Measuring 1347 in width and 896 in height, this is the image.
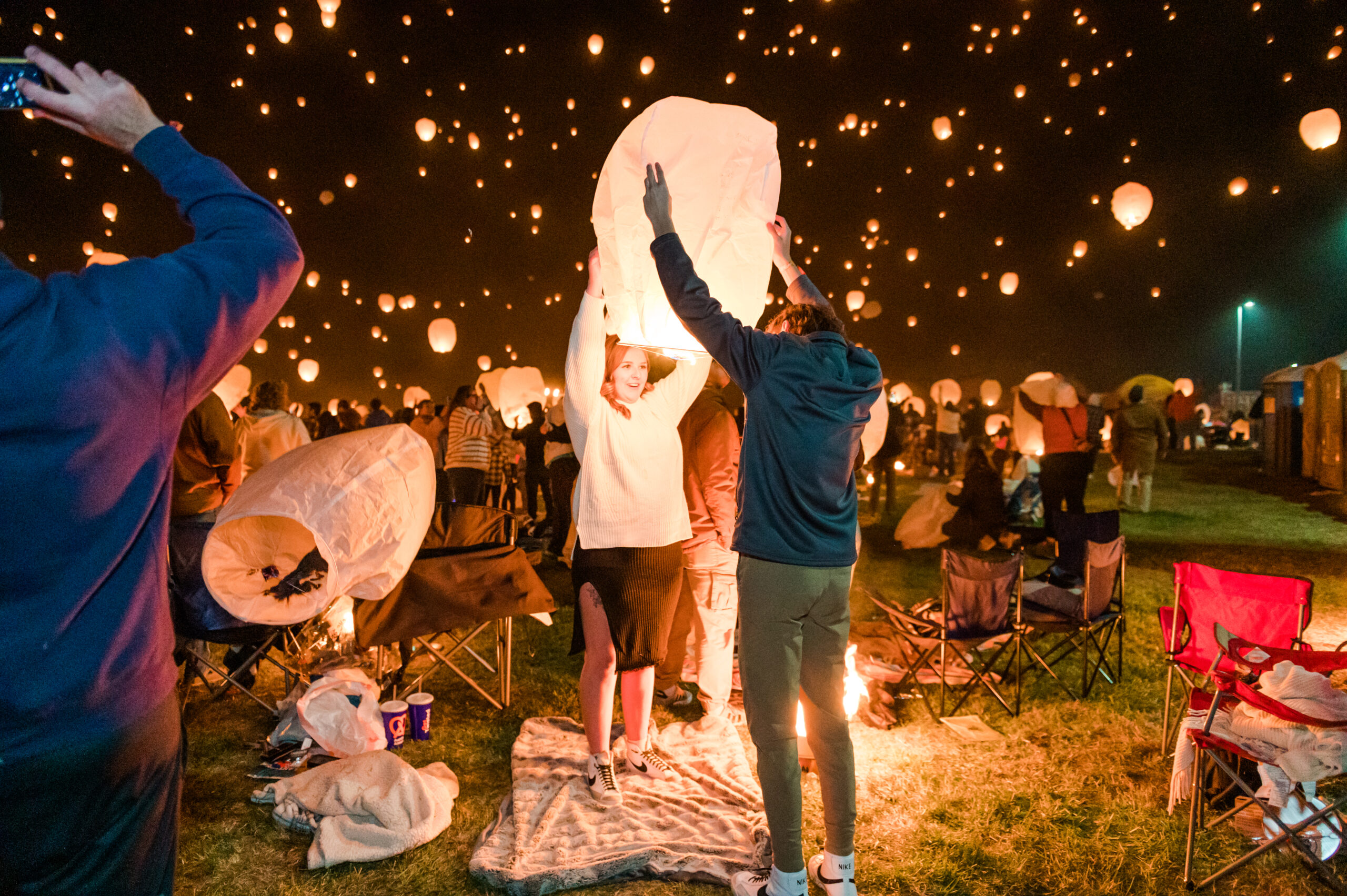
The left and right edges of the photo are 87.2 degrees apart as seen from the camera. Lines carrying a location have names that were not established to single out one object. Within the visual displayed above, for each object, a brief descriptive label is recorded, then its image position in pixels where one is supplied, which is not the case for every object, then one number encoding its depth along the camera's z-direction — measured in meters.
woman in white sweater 3.04
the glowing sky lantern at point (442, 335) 14.23
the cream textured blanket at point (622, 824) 2.70
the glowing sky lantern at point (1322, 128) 7.13
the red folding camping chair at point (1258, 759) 2.54
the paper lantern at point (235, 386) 8.77
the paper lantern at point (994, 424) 13.59
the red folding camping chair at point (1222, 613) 3.43
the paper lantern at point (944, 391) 20.91
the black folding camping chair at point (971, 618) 4.20
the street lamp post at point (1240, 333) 36.88
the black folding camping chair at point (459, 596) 3.61
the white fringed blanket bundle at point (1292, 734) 2.53
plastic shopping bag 3.42
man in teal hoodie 2.28
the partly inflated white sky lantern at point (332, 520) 3.06
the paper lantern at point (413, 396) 16.33
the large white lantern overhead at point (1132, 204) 8.24
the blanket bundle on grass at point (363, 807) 2.80
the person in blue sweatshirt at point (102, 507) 0.95
